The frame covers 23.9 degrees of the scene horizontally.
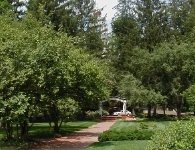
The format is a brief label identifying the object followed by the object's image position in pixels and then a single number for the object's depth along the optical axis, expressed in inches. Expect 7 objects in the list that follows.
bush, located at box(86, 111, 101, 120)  2273.4
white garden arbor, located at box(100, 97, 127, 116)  2569.9
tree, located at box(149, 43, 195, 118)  1931.6
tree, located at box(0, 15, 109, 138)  851.4
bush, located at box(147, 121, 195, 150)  418.9
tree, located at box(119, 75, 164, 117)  1955.5
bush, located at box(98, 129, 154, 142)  998.4
